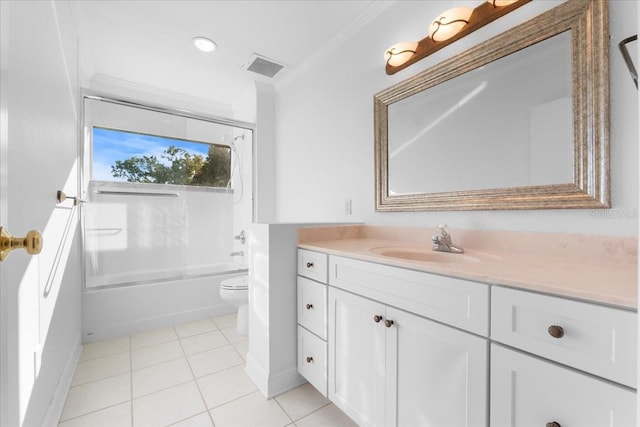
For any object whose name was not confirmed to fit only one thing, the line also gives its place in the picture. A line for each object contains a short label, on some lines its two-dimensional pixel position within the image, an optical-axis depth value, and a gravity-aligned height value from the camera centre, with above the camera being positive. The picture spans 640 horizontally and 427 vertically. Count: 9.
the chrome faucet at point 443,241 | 1.25 -0.14
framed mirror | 0.97 +0.41
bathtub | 2.11 -0.79
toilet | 2.11 -0.68
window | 2.44 +0.54
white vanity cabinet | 0.58 -0.41
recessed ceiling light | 2.11 +1.38
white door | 0.67 +0.10
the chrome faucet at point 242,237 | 2.86 -0.27
